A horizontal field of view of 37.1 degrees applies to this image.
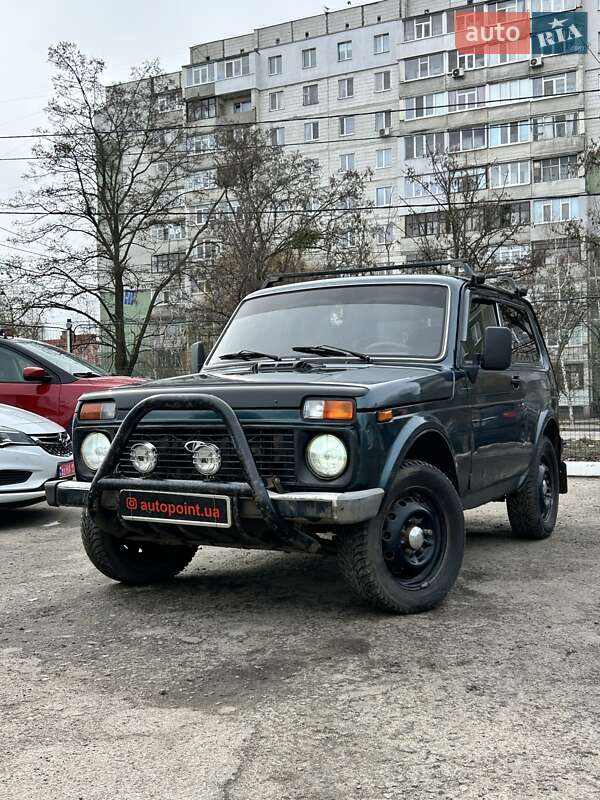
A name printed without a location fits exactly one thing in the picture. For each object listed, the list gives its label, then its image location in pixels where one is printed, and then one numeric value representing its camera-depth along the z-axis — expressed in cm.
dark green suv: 430
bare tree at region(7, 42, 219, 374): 3039
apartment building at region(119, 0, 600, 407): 5022
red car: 1009
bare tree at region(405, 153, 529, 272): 2403
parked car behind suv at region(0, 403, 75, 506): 834
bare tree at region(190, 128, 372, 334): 2866
